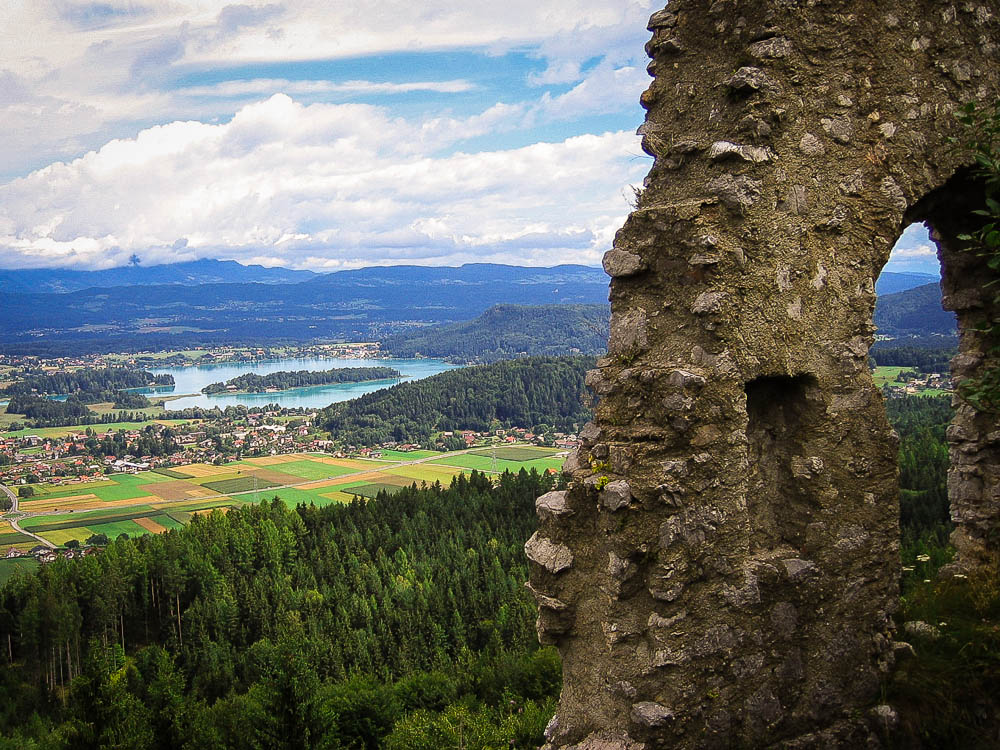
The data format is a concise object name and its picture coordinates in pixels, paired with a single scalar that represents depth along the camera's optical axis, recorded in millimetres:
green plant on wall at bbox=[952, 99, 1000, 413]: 5848
